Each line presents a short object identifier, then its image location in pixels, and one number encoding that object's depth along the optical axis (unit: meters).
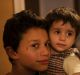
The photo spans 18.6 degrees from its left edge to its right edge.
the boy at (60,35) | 1.30
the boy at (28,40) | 1.08
